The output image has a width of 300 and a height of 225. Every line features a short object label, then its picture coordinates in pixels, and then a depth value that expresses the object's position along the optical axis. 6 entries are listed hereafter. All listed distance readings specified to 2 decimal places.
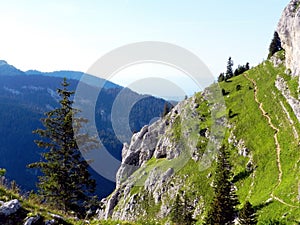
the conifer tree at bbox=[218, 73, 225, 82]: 164.34
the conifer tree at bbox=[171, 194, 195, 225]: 84.84
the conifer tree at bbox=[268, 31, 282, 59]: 149.75
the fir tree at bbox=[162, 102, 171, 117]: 188.50
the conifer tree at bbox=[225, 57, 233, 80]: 163.50
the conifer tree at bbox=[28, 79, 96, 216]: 35.19
